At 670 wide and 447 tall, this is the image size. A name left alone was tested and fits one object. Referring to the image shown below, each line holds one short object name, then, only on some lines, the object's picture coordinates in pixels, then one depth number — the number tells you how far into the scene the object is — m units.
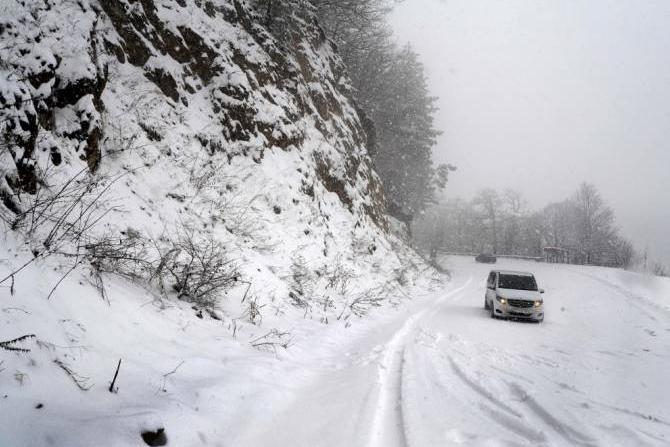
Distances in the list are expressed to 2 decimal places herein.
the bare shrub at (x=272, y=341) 5.54
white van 11.59
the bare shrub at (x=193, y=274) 5.61
